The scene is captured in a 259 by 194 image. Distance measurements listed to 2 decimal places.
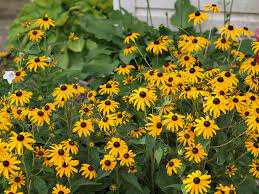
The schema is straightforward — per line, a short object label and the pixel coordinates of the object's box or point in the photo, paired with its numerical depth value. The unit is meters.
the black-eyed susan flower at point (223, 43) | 2.70
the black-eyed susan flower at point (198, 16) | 2.61
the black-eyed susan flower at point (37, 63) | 2.46
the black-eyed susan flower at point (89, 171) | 1.98
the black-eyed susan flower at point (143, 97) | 2.04
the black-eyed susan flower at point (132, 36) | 2.68
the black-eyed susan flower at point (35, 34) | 2.63
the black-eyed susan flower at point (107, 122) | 2.05
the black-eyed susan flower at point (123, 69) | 2.56
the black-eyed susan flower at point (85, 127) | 2.04
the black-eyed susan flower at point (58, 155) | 1.91
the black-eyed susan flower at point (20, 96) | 2.19
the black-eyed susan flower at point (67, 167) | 1.91
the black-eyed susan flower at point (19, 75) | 2.47
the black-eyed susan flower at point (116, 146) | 1.96
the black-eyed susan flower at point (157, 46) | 2.55
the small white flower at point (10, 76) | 2.46
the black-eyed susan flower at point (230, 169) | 2.13
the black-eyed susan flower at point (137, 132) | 2.23
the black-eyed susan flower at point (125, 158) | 1.95
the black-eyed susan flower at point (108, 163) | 1.93
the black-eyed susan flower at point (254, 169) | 2.11
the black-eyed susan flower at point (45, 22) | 2.66
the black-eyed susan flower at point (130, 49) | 2.69
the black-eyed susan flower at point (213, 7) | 2.70
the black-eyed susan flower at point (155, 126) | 1.98
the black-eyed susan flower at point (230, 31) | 2.43
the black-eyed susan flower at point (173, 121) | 1.98
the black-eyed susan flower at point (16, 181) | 1.91
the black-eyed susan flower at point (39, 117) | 2.04
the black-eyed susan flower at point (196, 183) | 1.77
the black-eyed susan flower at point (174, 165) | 1.96
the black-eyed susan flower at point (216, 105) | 1.92
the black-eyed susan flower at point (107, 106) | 2.16
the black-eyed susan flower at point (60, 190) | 1.87
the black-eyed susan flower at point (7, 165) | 1.82
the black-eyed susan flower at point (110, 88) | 2.37
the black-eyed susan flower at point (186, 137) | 1.98
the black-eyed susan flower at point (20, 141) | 1.85
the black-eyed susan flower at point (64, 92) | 2.17
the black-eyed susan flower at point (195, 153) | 1.92
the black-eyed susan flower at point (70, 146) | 2.01
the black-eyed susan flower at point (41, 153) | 2.06
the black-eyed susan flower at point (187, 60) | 2.54
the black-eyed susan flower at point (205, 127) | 1.90
